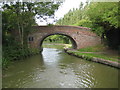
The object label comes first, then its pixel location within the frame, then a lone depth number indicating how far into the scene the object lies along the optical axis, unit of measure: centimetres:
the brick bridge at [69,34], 1680
